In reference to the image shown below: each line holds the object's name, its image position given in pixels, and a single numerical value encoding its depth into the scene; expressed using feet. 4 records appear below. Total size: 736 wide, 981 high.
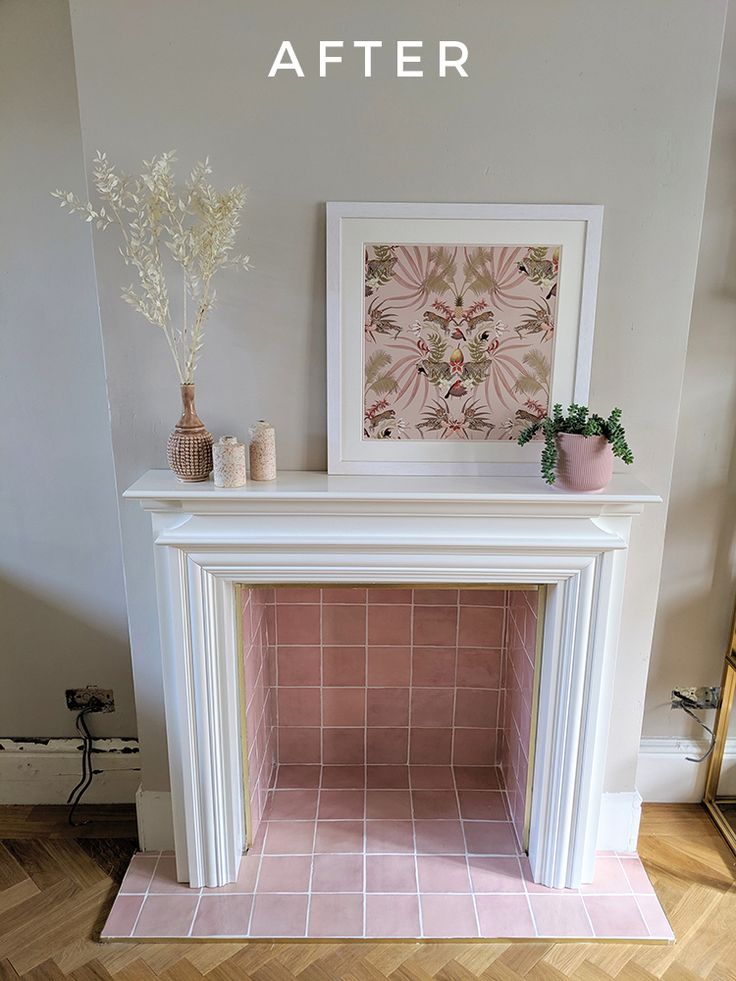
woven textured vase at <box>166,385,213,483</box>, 5.72
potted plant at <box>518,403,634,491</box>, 5.57
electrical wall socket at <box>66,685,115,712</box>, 7.48
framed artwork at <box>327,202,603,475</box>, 5.71
